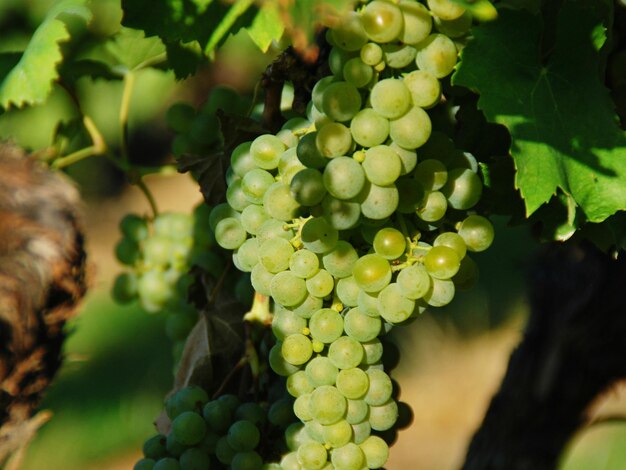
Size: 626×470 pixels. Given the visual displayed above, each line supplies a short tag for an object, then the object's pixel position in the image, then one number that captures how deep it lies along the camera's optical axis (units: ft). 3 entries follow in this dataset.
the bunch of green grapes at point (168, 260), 4.16
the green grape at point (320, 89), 3.57
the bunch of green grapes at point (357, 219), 3.54
